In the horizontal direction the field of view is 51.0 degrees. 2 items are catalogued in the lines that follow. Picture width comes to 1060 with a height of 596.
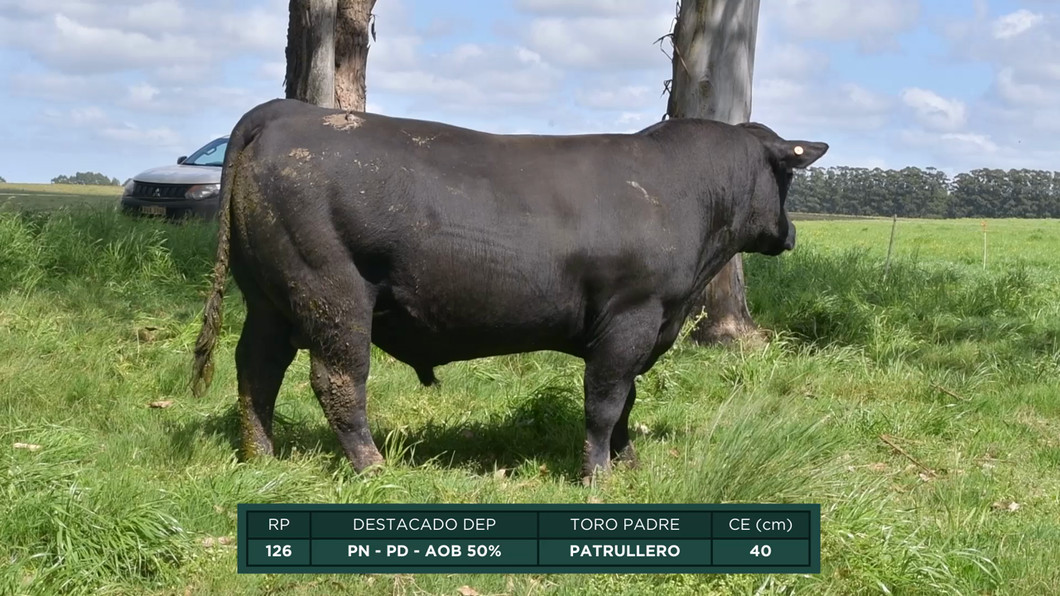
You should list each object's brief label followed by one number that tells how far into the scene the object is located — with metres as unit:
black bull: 5.56
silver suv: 16.28
